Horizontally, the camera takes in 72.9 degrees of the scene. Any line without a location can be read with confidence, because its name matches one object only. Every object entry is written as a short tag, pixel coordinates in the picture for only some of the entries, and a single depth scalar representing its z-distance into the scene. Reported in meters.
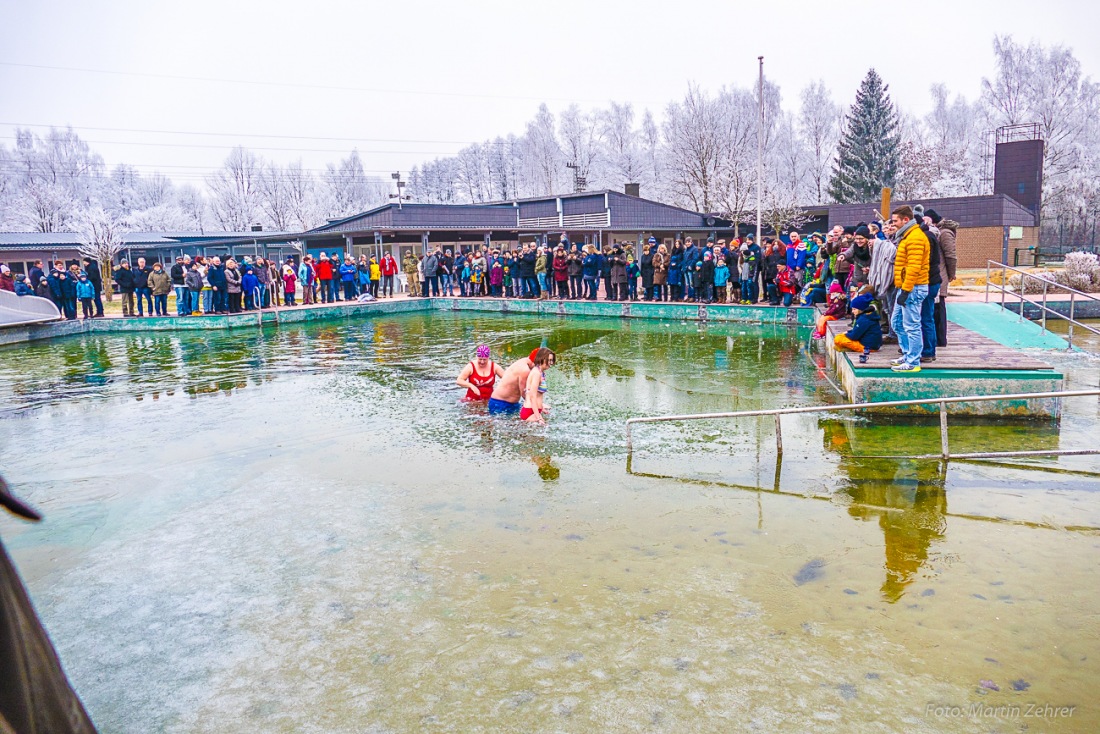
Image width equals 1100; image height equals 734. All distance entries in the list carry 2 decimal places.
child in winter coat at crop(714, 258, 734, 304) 19.59
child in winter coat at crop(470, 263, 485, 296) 25.25
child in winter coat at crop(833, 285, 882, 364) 9.20
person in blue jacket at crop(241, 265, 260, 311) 22.08
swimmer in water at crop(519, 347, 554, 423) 8.47
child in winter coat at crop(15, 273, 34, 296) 20.61
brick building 30.76
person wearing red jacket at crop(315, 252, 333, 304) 24.77
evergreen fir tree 47.38
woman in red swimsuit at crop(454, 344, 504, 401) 9.78
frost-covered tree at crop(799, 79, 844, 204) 61.41
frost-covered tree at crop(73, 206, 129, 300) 32.47
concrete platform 8.27
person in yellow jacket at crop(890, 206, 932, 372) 7.83
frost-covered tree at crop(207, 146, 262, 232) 71.19
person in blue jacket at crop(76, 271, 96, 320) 21.11
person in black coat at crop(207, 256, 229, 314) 21.23
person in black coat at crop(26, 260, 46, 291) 21.05
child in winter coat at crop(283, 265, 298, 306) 24.20
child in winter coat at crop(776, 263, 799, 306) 18.28
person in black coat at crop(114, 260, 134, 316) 21.56
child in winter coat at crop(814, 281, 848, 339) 11.84
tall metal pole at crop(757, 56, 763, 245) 26.98
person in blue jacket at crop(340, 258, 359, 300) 25.31
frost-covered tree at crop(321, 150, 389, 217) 79.50
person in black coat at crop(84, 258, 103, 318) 20.88
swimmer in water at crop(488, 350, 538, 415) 9.04
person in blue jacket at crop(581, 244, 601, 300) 21.91
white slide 18.40
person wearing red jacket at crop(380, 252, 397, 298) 26.50
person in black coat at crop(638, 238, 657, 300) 21.22
